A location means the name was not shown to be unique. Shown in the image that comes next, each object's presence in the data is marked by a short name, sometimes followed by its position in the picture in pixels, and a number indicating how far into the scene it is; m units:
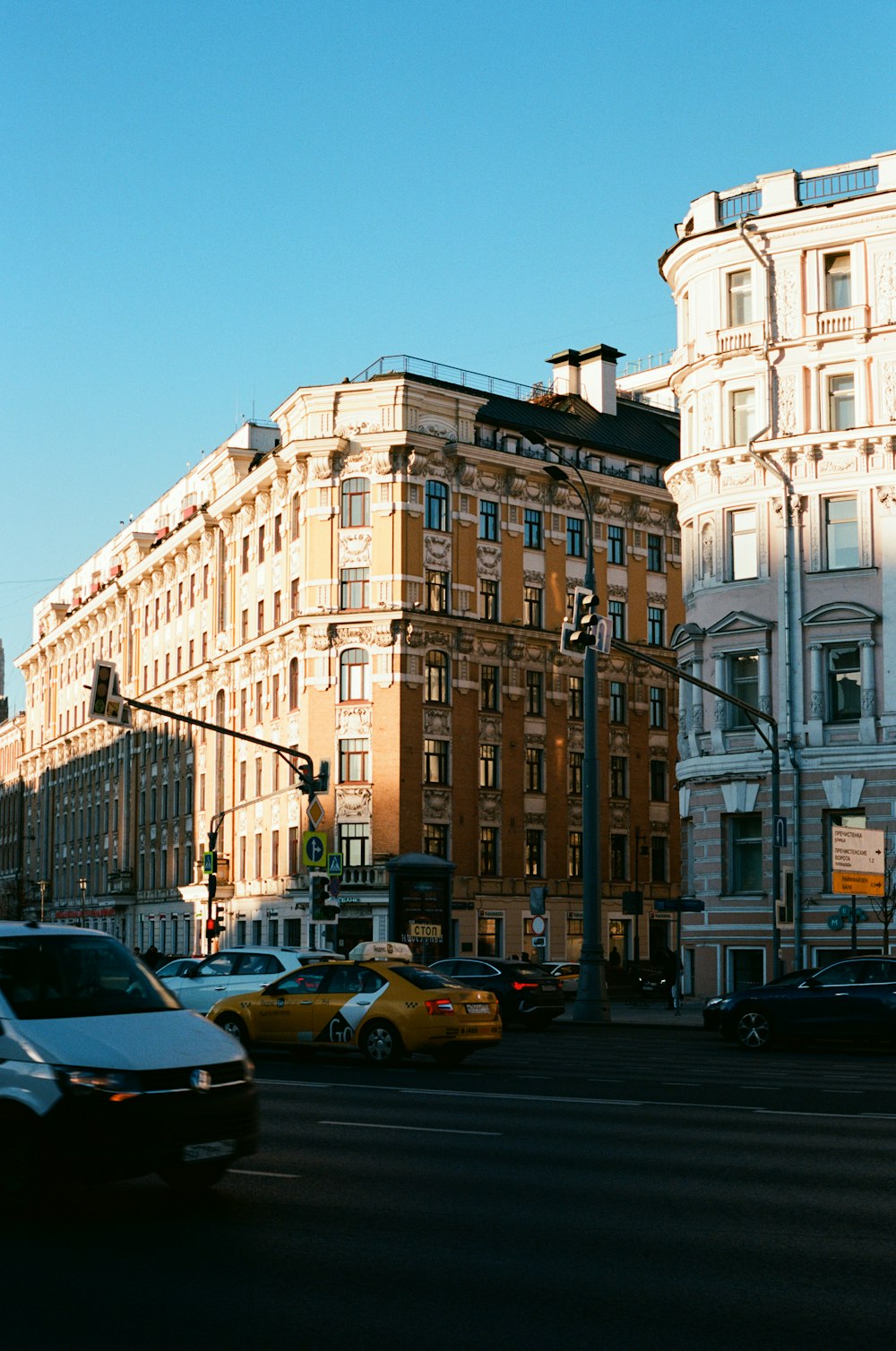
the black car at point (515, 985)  34.53
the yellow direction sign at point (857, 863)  34.84
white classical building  41.06
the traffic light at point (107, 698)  29.95
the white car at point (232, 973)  27.14
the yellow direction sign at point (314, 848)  37.53
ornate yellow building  60.75
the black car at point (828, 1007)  26.39
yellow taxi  22.17
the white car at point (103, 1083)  9.21
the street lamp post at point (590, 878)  33.78
